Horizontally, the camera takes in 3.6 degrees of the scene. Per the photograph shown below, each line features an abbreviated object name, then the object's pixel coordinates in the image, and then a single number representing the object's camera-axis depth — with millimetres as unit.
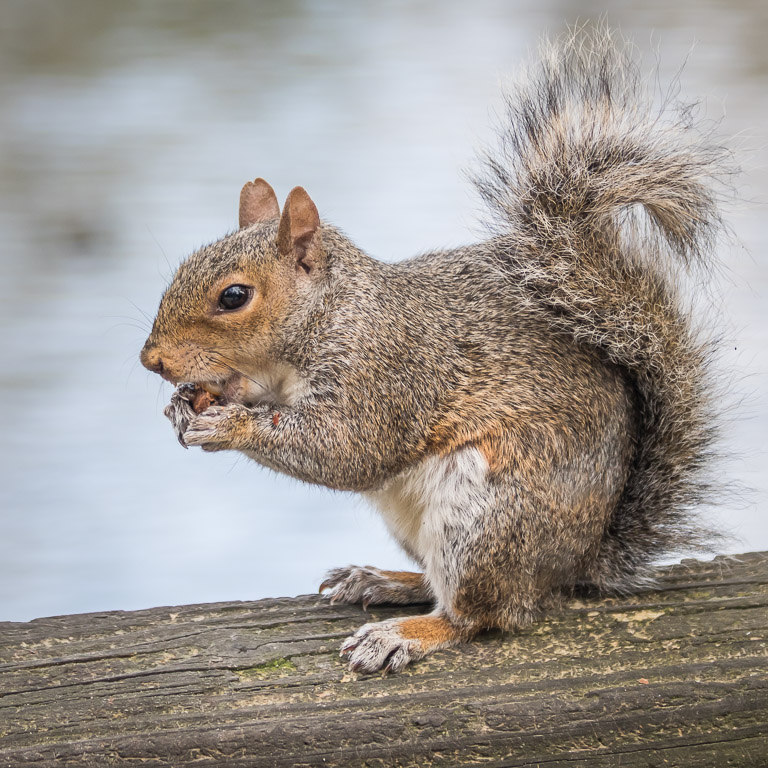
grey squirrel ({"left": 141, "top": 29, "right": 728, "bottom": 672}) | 4162
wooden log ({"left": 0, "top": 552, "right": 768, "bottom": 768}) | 4122
